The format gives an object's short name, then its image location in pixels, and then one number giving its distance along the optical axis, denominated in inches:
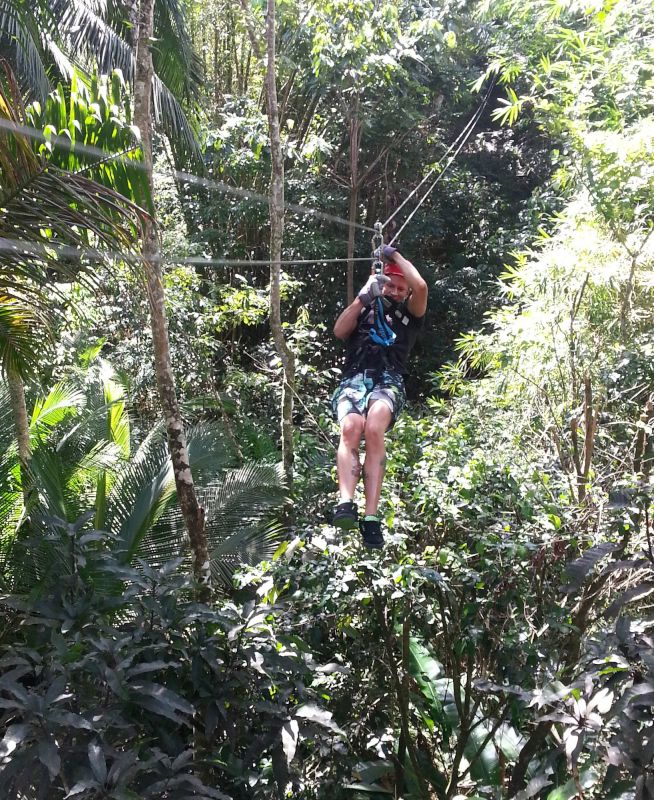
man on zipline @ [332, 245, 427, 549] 138.4
